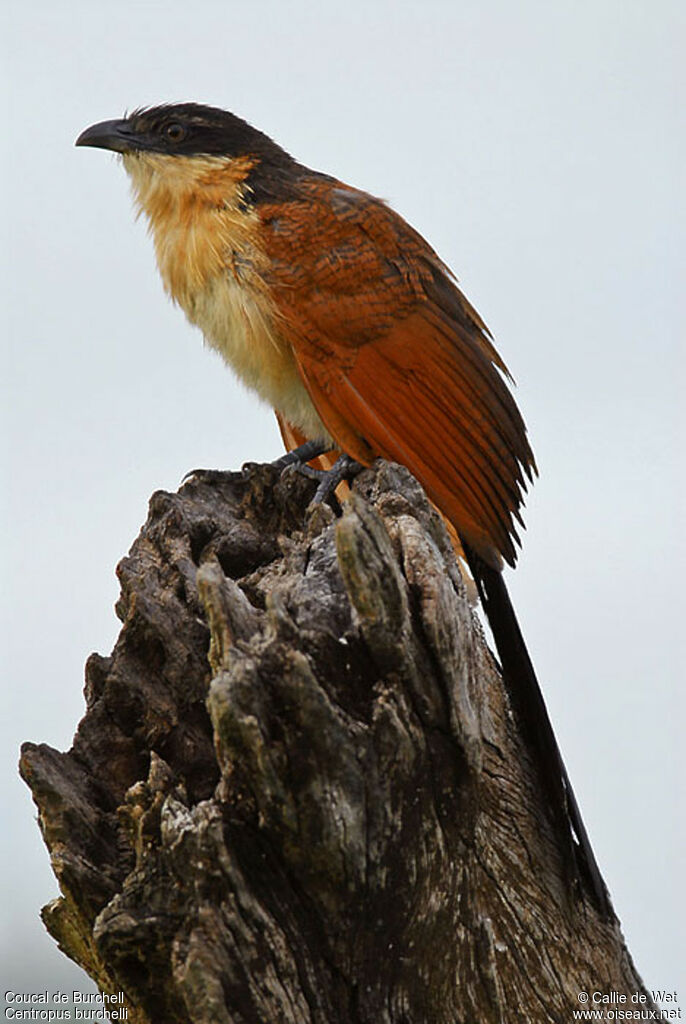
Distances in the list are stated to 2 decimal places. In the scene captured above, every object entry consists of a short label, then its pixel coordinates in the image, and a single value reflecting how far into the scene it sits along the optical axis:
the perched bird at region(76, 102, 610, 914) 6.88
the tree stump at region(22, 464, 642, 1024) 6.30
